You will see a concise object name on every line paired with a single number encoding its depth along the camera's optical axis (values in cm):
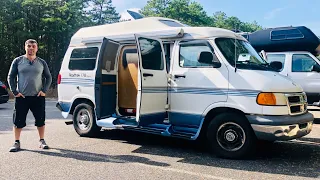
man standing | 625
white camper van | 559
